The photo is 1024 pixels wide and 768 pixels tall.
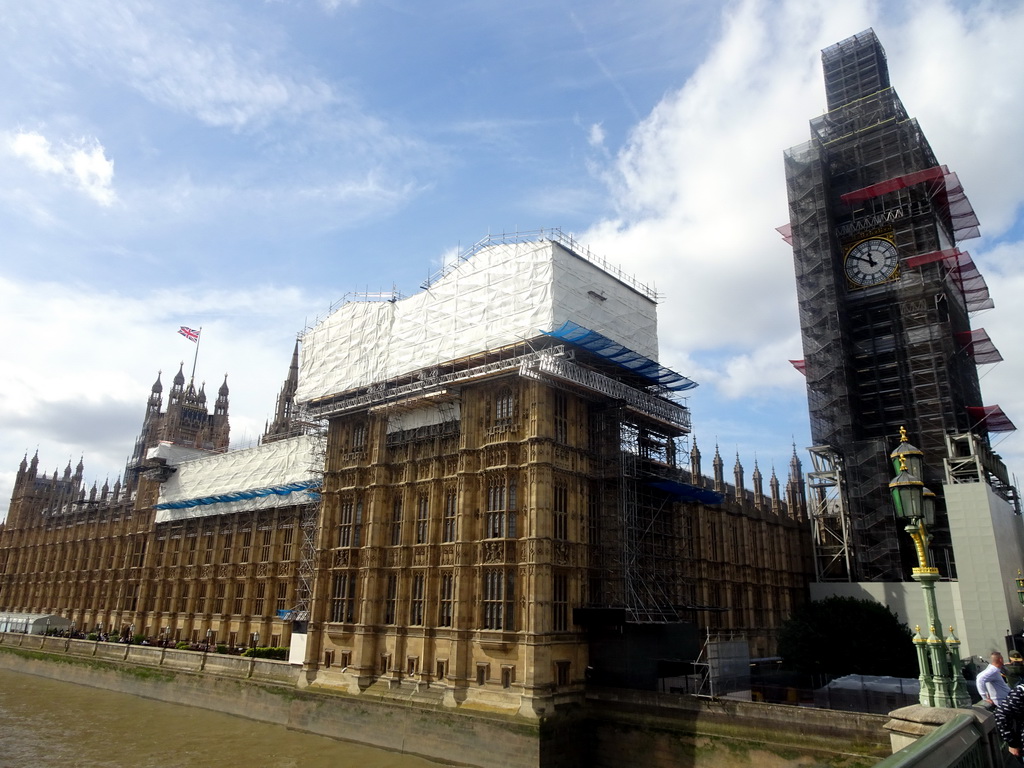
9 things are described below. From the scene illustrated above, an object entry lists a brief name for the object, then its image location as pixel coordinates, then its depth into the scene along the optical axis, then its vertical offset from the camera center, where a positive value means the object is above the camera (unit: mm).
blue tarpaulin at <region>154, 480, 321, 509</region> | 64613 +10409
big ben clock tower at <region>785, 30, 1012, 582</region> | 60250 +25902
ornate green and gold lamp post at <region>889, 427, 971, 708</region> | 16031 +670
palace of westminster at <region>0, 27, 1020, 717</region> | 38906 +8667
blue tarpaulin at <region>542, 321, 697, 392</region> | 40531 +14648
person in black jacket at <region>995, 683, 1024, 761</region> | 11094 -1457
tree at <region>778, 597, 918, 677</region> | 45938 -1462
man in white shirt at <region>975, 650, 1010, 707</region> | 14081 -1206
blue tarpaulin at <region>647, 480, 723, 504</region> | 43594 +7376
